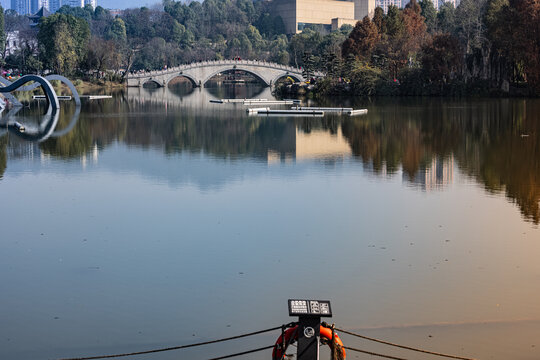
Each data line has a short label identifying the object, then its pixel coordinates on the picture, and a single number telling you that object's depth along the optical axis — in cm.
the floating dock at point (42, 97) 5716
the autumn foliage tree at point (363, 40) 6650
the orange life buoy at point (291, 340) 683
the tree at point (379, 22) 6981
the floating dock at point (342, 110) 3994
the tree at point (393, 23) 6675
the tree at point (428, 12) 8358
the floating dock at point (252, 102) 5159
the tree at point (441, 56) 5706
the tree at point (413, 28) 6325
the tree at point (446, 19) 7419
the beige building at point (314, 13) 14688
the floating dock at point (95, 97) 5766
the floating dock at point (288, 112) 4006
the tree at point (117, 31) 12678
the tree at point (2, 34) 8656
